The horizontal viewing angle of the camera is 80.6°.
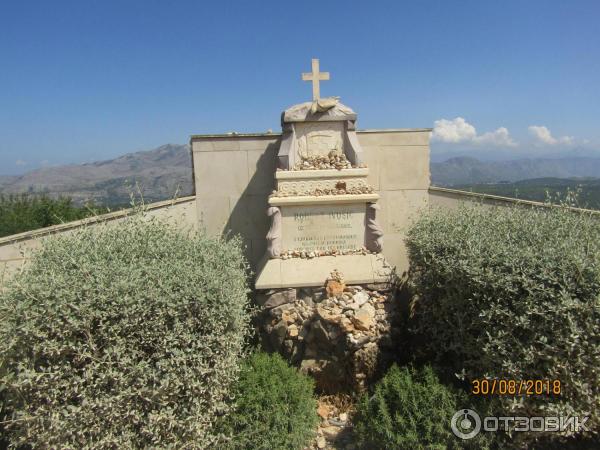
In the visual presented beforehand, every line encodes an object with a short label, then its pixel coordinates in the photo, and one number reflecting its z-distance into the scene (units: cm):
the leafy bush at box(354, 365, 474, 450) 334
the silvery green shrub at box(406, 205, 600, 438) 315
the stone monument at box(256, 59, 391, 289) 548
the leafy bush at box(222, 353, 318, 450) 339
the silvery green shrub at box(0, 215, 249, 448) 284
